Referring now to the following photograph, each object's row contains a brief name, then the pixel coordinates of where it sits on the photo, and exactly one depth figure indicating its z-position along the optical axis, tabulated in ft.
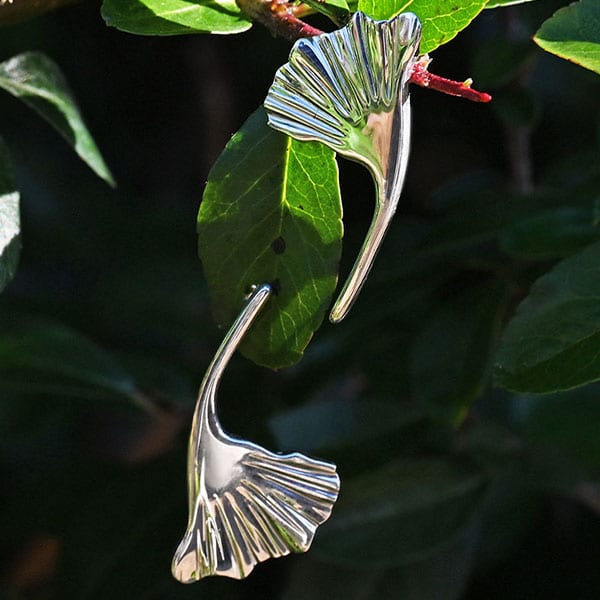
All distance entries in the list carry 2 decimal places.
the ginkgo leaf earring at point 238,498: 2.21
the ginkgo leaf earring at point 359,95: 2.15
